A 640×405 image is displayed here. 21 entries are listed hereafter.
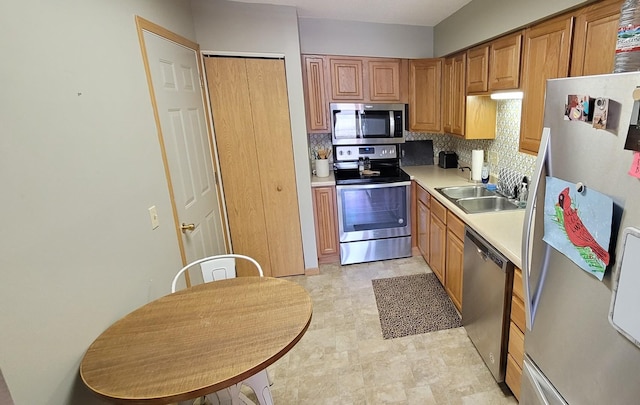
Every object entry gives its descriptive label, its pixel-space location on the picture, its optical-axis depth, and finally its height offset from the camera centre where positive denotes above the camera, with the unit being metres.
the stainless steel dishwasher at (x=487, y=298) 1.63 -1.07
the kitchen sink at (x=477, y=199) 2.39 -0.68
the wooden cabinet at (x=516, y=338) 1.52 -1.14
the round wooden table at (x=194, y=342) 0.93 -0.73
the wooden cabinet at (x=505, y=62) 1.91 +0.33
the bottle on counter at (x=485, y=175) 2.79 -0.55
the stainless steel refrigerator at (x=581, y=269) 0.79 -0.50
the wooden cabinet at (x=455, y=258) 2.22 -1.07
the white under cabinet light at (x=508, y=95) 1.96 +0.12
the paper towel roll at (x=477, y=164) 2.76 -0.44
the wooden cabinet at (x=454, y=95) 2.69 +0.20
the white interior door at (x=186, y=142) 1.78 -0.03
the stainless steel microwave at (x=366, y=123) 3.18 +0.00
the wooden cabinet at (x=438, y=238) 2.54 -1.05
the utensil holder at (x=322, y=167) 3.23 -0.43
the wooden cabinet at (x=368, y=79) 3.04 +0.44
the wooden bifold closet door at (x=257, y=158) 2.59 -0.23
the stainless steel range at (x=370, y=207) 3.08 -0.86
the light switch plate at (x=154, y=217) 1.55 -0.39
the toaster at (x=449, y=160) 3.44 -0.48
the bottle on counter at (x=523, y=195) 2.25 -0.62
